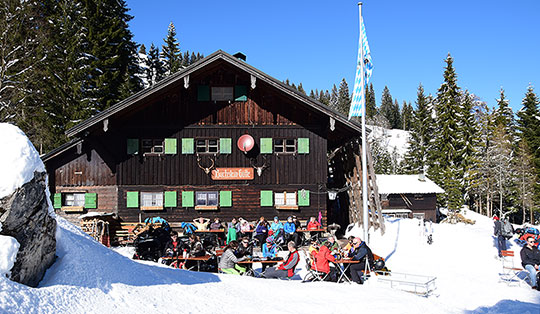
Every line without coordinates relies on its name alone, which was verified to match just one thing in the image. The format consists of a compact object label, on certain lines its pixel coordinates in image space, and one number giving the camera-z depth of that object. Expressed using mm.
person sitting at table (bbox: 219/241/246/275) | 11016
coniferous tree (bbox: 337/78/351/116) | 110962
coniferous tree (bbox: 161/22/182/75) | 54250
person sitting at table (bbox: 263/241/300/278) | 11102
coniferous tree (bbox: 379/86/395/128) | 126862
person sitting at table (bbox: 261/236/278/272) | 11931
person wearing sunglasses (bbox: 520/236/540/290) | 11180
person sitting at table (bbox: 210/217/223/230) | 18266
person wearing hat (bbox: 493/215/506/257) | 15951
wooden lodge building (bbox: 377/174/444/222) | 45062
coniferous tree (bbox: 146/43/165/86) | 56125
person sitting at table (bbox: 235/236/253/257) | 11281
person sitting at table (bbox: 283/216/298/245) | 17109
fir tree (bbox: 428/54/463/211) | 47062
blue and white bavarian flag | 14398
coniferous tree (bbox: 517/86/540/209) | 49031
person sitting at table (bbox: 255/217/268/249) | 16922
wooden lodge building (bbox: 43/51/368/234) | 20297
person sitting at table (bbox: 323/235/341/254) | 11856
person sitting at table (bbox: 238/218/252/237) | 18000
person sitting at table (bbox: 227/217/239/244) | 16766
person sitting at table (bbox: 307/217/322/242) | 19094
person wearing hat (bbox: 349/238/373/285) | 10977
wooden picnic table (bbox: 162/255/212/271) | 11664
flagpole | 13898
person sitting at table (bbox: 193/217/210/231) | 18766
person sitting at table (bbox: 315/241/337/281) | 10883
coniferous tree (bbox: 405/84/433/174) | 63375
